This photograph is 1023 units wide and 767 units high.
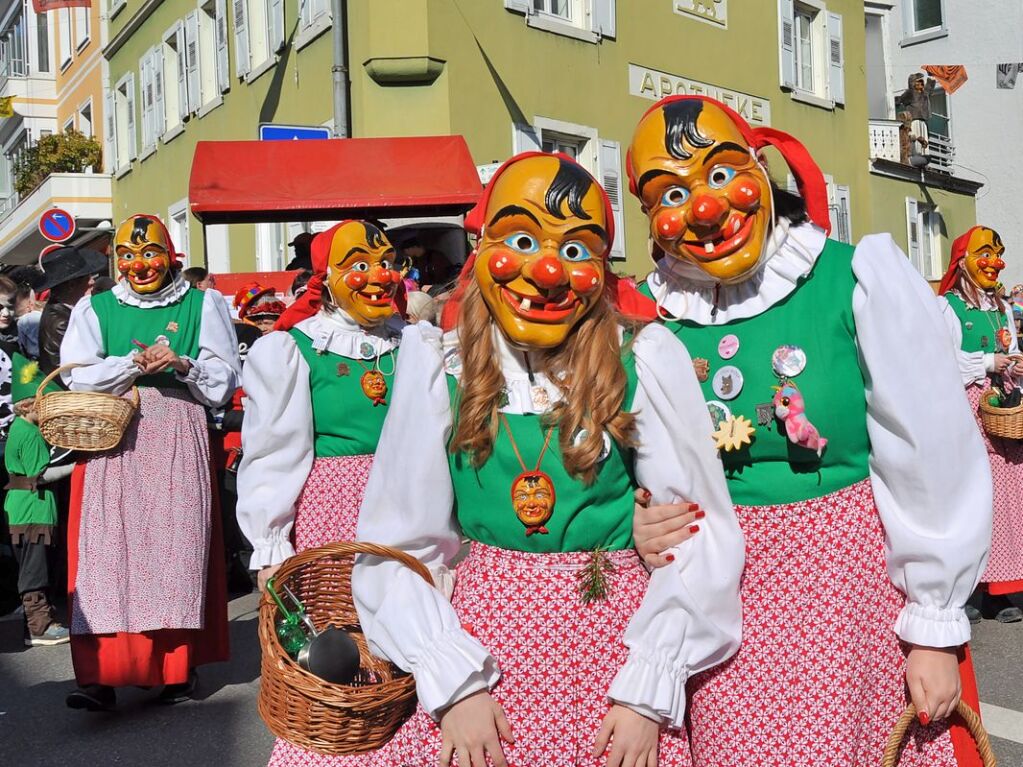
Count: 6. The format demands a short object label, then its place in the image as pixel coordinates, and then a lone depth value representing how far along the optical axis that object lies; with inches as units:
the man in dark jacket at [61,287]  255.6
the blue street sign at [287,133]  441.7
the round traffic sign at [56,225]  541.1
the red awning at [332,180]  416.8
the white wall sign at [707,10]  657.0
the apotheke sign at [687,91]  633.0
